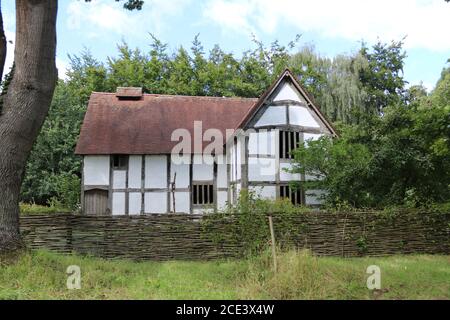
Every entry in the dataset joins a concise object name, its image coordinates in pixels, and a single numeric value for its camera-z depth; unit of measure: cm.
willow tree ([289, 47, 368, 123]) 2797
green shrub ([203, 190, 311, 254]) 1041
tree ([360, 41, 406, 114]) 3139
